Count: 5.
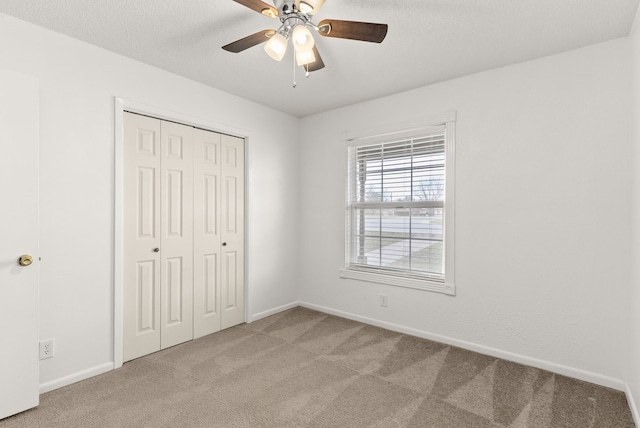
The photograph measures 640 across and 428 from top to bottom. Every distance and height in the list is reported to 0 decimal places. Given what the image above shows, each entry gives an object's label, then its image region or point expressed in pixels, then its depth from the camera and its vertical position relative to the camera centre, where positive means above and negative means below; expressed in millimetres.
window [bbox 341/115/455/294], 3109 +72
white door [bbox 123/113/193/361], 2670 -172
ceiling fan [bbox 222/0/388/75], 1677 +1020
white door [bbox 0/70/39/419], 1933 -156
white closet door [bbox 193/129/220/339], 3139 -177
